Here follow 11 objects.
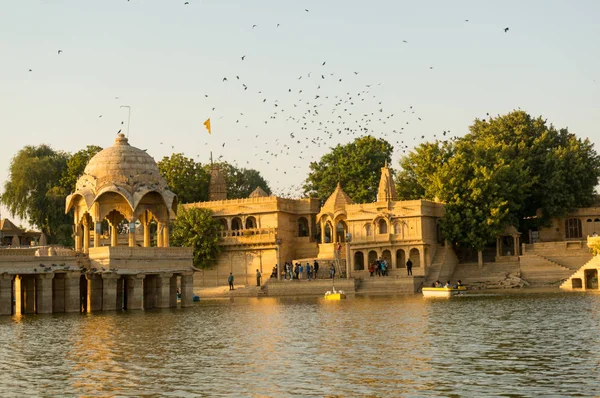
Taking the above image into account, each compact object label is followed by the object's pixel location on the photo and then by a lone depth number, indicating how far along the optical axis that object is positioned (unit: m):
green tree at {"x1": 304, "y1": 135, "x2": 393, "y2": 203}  85.12
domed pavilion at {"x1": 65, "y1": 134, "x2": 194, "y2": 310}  50.19
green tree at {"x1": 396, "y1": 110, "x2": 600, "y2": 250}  69.75
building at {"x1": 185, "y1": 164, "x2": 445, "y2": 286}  71.38
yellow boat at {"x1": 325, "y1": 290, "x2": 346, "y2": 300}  59.75
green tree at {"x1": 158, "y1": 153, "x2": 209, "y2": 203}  85.06
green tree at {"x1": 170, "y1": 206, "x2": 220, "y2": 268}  75.75
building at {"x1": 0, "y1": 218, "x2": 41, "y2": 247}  85.53
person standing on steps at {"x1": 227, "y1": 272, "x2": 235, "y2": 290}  71.92
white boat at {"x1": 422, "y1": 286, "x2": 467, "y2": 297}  58.77
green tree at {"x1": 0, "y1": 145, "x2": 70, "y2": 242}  82.62
